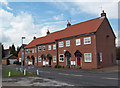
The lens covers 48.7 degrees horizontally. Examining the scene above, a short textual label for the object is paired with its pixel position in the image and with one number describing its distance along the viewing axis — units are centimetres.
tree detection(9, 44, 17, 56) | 8766
